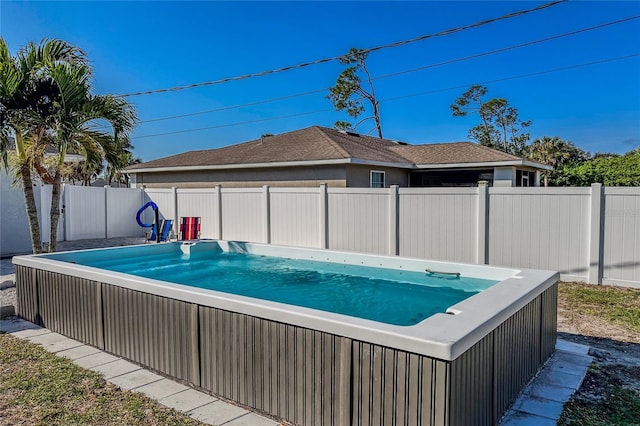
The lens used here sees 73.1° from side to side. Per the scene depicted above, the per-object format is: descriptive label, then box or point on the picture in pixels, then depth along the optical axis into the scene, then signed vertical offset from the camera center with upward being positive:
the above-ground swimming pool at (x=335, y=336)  2.62 -1.18
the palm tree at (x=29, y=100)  6.70 +1.58
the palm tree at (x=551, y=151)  37.62 +3.92
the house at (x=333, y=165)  14.05 +1.11
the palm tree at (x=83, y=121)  6.96 +1.30
